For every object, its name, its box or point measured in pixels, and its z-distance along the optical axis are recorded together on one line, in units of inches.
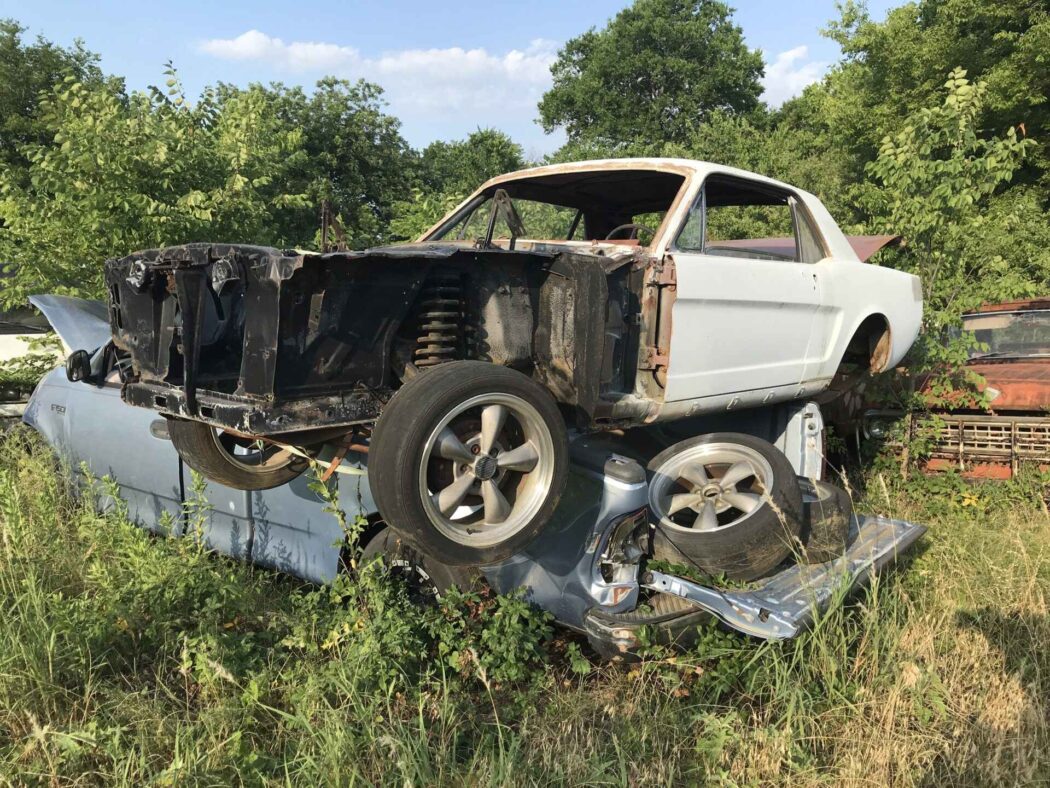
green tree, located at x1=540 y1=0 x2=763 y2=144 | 1350.9
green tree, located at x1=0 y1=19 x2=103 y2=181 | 805.9
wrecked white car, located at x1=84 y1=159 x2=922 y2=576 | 106.8
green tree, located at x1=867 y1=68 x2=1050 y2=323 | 229.1
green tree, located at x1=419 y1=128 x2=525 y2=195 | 722.2
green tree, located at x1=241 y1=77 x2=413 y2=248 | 796.6
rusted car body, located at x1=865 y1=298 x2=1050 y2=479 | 207.0
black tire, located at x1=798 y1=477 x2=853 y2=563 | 142.6
